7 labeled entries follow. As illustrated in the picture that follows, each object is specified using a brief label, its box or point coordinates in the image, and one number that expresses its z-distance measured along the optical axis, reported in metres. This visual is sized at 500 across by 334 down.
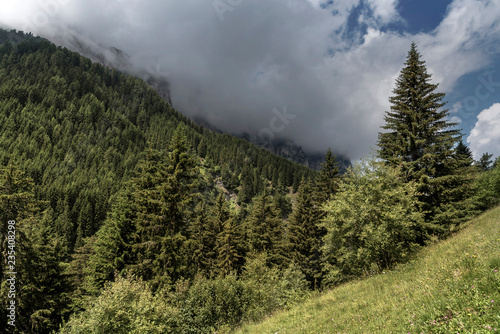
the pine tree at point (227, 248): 33.92
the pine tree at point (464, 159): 15.64
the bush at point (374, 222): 13.35
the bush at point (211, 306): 13.40
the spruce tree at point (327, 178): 29.21
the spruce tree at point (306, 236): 30.12
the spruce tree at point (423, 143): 15.88
